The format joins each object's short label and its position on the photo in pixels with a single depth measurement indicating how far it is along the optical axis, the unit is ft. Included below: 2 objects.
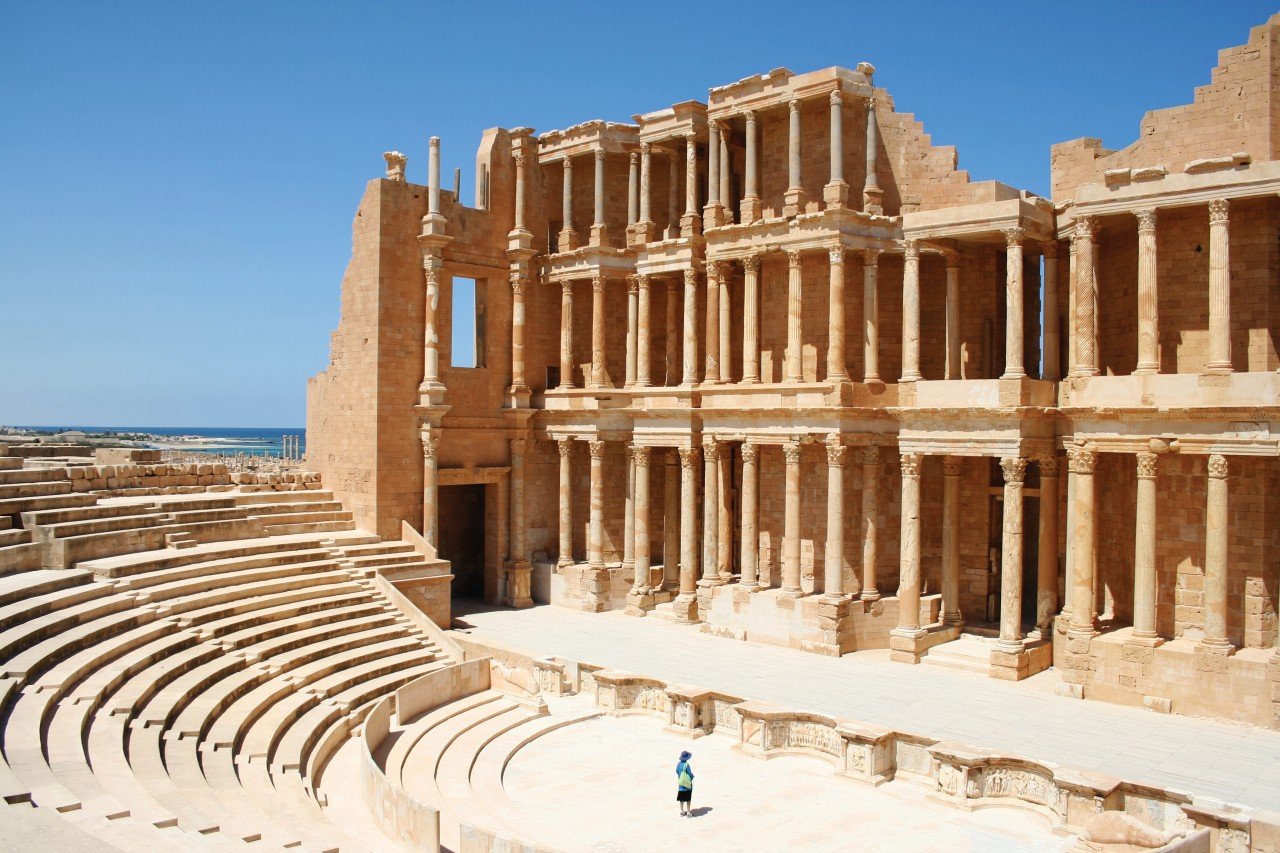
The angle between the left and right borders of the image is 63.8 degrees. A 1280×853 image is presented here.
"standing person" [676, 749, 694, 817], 49.24
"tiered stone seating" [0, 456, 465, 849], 37.11
